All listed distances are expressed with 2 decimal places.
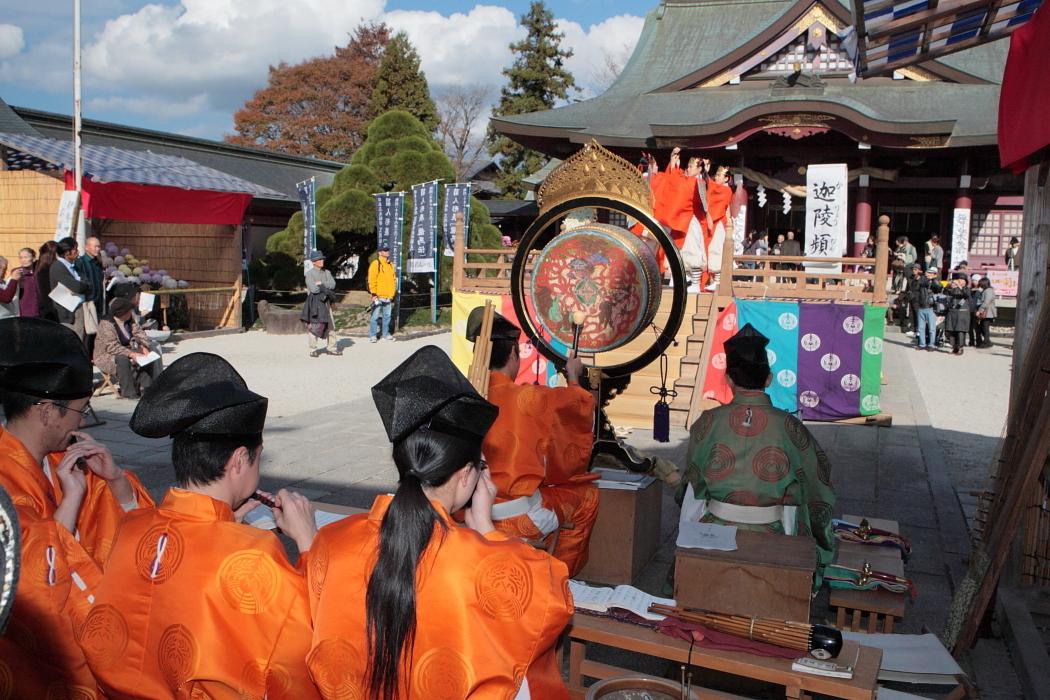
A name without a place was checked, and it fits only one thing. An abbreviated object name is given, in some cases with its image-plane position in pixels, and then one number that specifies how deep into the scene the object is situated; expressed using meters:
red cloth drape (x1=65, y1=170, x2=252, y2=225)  12.42
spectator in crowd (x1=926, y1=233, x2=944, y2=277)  15.96
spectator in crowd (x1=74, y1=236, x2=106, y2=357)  8.94
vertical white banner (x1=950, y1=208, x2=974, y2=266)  15.78
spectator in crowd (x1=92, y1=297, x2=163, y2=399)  8.59
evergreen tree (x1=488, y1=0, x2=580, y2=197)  31.89
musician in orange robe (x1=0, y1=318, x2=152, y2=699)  2.02
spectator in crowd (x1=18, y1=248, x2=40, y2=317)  8.72
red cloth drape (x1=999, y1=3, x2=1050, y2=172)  3.14
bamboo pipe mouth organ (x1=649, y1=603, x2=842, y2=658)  2.30
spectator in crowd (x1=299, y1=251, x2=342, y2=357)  12.33
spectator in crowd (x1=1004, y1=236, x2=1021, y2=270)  16.12
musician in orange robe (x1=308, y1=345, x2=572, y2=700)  1.69
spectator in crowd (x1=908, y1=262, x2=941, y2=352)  13.71
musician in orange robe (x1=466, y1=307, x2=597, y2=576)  3.50
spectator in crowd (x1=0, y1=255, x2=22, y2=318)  8.66
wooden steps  8.52
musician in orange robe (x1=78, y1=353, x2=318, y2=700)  1.83
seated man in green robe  3.36
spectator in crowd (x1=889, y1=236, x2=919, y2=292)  16.30
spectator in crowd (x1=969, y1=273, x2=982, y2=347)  14.44
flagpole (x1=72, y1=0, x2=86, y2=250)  10.95
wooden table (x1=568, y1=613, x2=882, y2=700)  2.16
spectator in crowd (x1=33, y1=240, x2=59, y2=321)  8.73
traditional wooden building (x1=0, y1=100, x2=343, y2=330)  13.10
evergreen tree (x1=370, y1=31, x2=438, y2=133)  28.75
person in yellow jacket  14.09
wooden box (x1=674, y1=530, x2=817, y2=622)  2.82
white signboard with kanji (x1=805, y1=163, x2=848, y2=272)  12.68
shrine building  14.34
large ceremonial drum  4.62
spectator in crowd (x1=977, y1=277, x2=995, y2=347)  14.25
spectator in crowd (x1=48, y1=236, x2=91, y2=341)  8.68
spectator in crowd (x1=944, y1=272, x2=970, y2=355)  13.61
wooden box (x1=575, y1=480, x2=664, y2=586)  4.16
